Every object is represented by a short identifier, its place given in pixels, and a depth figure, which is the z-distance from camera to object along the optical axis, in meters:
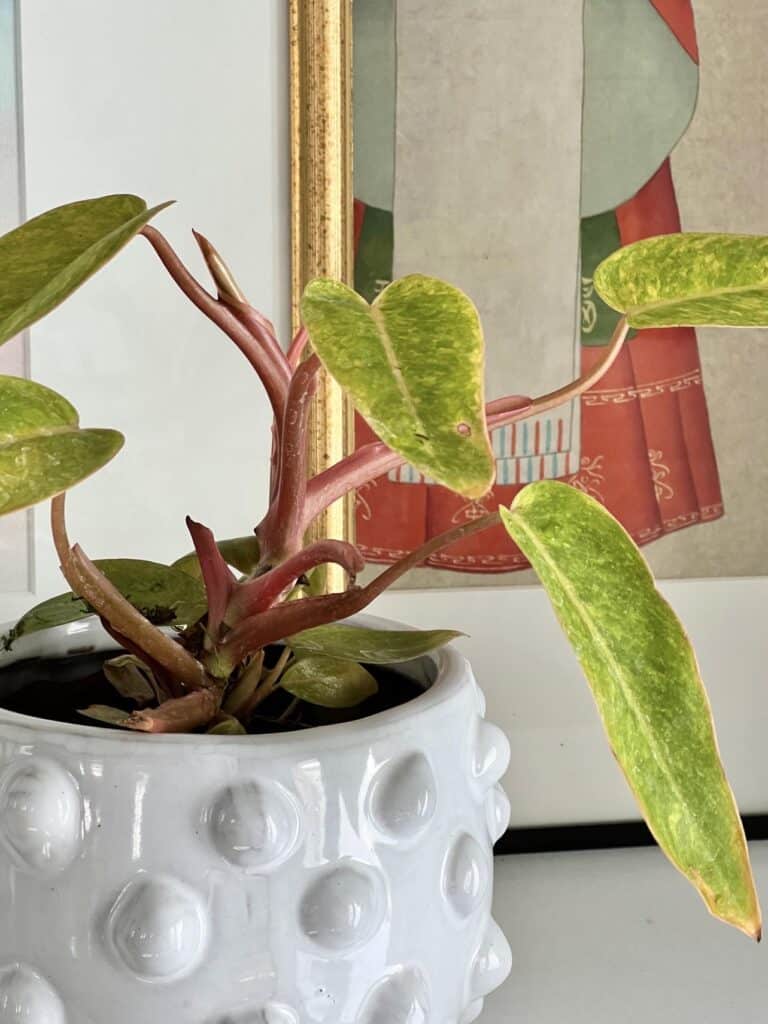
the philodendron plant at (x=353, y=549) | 0.35
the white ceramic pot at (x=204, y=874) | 0.41
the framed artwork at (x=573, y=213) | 0.75
